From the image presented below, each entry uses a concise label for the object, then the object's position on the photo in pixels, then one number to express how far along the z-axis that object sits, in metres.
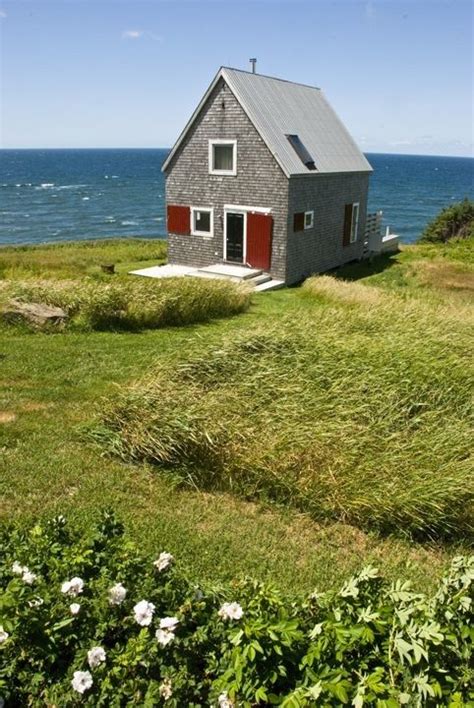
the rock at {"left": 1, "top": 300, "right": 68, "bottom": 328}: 13.31
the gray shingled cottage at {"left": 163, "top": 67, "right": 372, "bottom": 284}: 20.00
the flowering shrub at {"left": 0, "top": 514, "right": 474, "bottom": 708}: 3.16
